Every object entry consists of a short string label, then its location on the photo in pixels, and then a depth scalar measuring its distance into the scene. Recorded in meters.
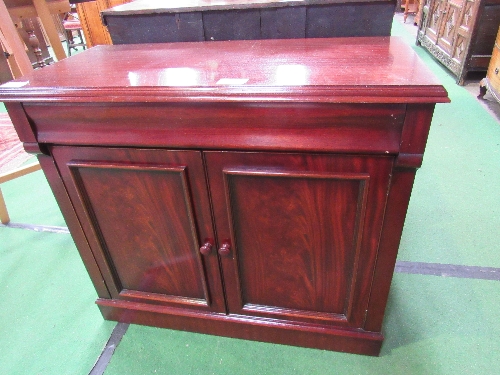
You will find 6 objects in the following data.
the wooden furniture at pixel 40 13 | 1.52
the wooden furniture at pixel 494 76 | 2.32
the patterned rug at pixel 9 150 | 2.15
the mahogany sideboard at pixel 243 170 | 0.68
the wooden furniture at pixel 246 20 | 1.08
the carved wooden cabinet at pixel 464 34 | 2.55
